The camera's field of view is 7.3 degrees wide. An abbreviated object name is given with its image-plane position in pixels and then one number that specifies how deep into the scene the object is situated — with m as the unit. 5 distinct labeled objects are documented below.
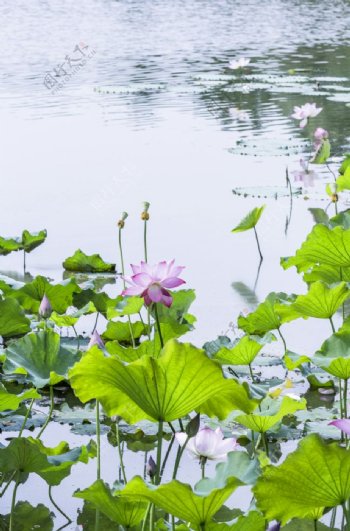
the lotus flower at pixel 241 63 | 23.16
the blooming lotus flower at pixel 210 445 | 7.93
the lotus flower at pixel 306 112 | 15.89
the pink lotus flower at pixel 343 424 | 7.33
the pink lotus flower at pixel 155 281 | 8.23
